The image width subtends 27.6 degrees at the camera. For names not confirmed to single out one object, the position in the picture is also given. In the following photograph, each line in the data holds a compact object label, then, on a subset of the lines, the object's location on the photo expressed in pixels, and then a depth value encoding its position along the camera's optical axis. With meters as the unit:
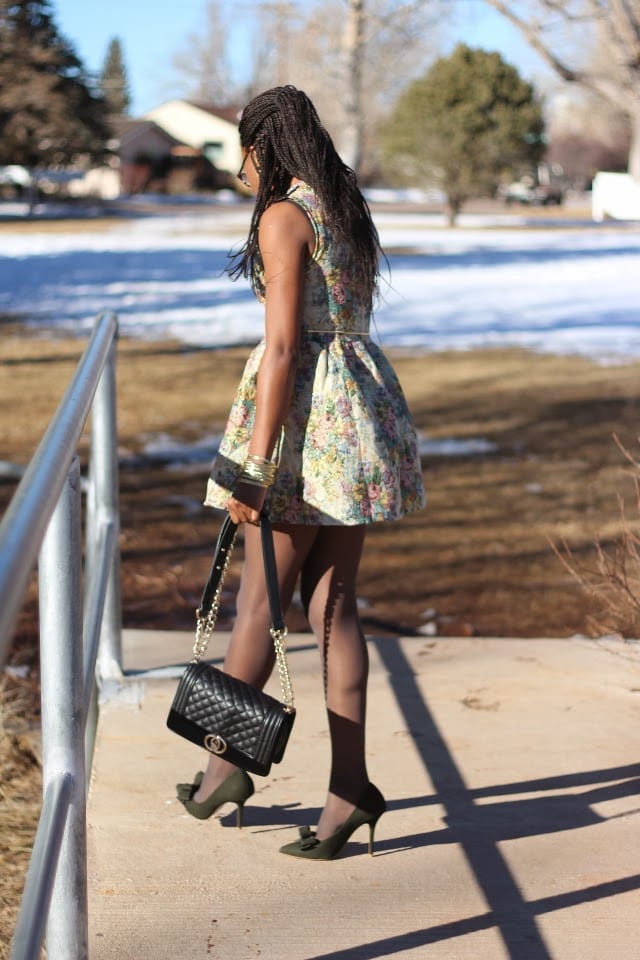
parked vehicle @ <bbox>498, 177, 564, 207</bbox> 54.62
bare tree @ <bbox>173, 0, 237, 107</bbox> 71.94
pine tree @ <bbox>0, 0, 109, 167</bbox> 32.69
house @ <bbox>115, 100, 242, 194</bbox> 64.00
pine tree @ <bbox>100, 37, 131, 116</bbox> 90.50
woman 2.50
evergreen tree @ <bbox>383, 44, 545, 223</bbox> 35.44
